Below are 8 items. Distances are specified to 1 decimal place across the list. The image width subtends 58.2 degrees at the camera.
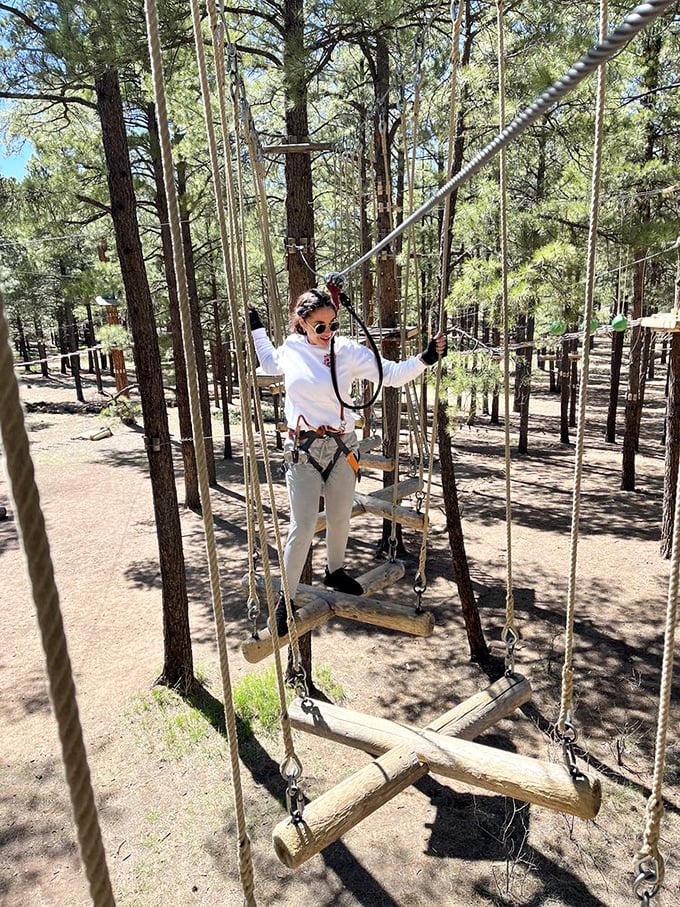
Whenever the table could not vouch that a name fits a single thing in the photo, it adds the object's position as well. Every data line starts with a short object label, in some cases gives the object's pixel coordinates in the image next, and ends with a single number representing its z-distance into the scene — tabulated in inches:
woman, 109.6
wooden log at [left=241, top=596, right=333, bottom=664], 107.8
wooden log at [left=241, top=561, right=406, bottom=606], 119.7
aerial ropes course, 24.6
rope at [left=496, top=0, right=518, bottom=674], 95.8
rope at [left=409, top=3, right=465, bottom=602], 106.3
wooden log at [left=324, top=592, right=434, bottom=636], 118.0
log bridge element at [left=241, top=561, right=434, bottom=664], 115.6
